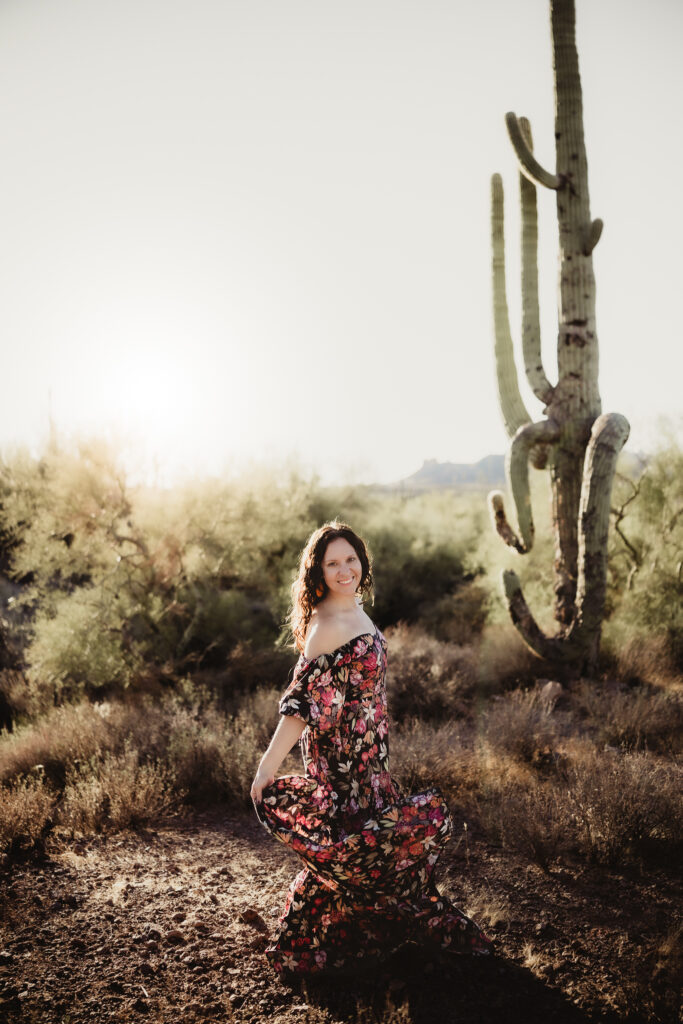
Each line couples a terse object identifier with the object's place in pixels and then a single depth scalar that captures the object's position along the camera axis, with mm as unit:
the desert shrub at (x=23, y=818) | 4441
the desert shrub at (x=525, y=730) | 5719
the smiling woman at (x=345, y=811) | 2586
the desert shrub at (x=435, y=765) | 5051
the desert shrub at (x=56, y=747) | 5945
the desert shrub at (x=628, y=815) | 3924
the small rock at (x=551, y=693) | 7059
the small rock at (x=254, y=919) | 3391
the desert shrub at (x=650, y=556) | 8914
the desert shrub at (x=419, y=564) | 13219
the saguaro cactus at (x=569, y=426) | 6953
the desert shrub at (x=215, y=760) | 5309
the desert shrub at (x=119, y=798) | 4773
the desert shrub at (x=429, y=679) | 7340
